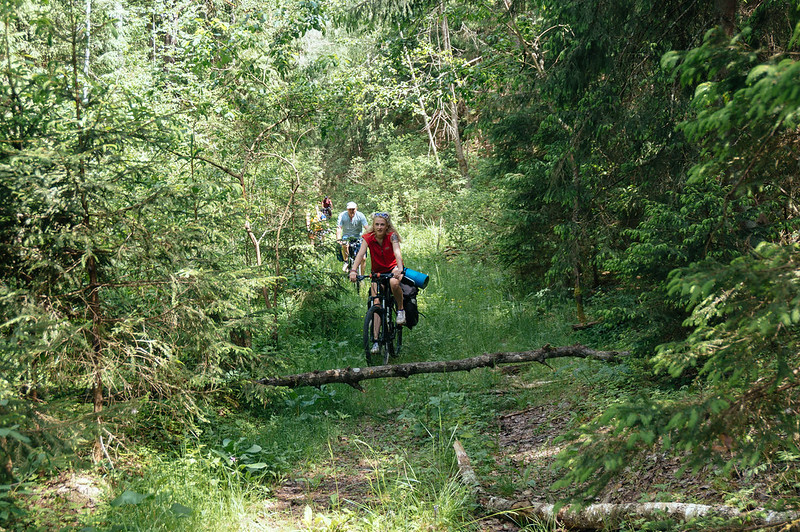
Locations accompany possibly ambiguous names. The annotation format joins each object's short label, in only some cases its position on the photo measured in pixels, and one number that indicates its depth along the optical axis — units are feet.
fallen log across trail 21.39
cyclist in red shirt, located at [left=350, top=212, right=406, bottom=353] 27.07
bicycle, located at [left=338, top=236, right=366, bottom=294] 43.94
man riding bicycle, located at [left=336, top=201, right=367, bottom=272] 45.11
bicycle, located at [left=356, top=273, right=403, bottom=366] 26.99
